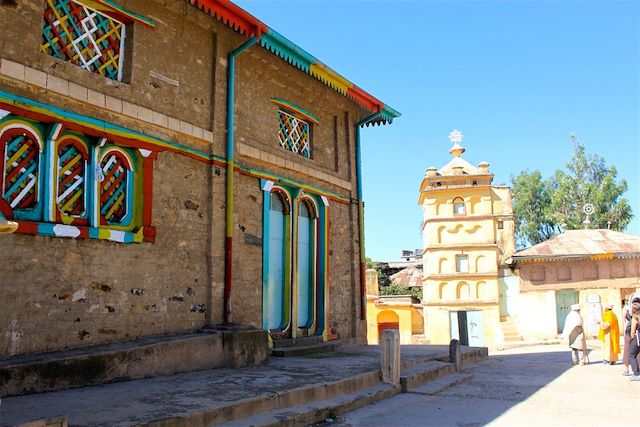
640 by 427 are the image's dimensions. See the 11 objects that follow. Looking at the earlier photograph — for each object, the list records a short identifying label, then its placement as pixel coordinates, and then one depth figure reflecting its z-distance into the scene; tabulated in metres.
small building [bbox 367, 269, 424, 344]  31.08
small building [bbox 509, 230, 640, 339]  26.77
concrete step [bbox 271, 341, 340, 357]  9.99
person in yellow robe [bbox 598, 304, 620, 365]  13.43
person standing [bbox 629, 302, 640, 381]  10.30
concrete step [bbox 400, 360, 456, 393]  8.54
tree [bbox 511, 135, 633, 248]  38.53
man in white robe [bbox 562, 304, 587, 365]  13.53
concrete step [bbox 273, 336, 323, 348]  10.54
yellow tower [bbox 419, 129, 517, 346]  28.80
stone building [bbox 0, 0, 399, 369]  6.71
